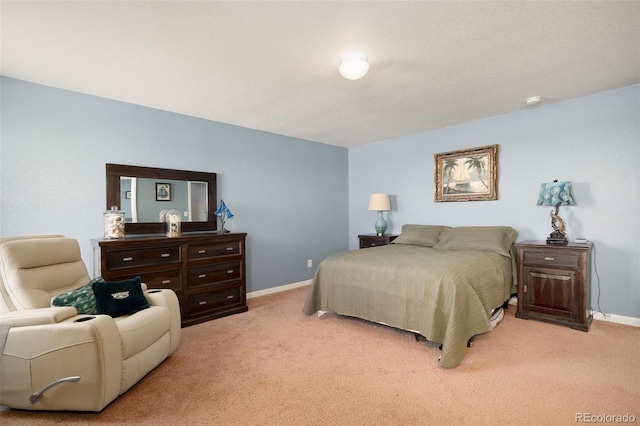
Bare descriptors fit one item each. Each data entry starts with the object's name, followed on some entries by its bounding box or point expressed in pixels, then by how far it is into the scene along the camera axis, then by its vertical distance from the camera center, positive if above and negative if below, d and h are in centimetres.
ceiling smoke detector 320 +118
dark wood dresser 278 -54
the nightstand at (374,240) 459 -42
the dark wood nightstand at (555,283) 289 -71
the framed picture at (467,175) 392 +51
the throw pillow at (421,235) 406 -31
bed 237 -65
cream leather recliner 166 -77
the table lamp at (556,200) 314 +12
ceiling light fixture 227 +110
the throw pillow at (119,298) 216 -61
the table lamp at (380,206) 473 +10
